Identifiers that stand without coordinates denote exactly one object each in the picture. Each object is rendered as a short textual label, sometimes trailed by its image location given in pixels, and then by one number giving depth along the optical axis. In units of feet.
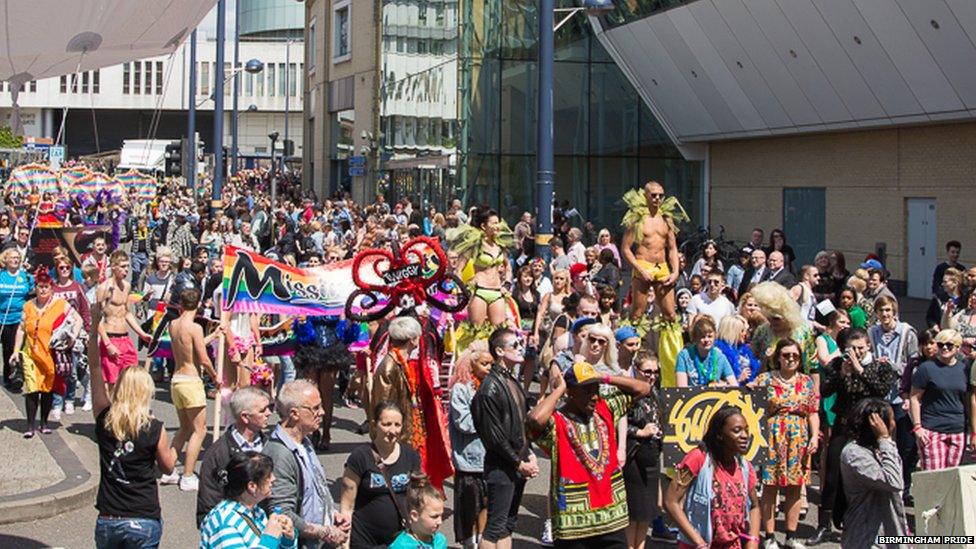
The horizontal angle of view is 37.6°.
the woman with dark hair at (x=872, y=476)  27.63
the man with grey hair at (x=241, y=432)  23.94
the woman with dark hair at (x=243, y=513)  20.58
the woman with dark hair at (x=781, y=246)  70.69
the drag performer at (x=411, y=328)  33.50
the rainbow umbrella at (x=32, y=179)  128.06
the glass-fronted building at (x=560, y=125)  117.60
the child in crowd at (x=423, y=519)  21.76
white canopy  31.30
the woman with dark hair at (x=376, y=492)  24.17
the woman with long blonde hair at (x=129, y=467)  24.67
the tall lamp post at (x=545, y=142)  57.93
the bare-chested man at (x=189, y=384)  38.32
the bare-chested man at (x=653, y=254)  44.34
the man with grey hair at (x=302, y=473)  22.94
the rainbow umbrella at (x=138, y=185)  159.33
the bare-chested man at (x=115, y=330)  44.34
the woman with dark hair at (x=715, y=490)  24.75
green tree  274.03
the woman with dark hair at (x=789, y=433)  32.89
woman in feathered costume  44.52
